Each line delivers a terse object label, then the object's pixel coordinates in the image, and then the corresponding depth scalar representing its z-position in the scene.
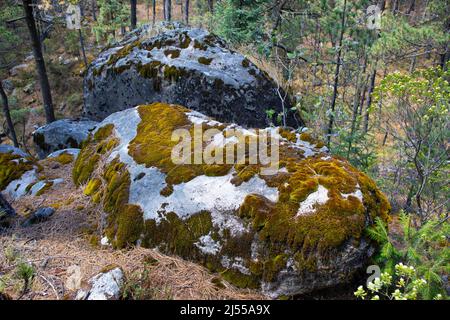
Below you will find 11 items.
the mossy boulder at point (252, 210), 2.77
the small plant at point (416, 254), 2.56
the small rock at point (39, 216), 4.25
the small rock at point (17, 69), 23.17
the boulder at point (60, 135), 8.16
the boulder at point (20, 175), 5.65
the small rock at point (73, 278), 2.86
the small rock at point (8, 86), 21.80
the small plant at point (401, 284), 2.11
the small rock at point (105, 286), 2.61
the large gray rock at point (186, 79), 6.91
